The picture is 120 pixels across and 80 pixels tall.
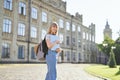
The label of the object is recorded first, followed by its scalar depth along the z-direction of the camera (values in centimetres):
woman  659
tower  10488
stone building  3469
